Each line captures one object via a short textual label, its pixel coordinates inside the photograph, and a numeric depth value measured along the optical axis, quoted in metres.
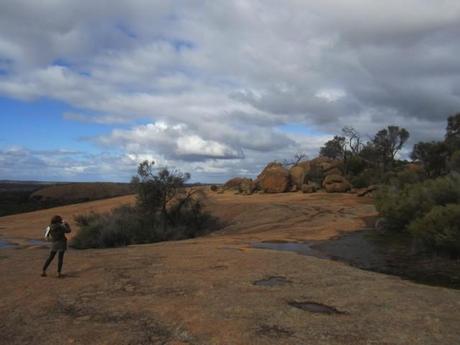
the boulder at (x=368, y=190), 38.72
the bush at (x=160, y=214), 26.27
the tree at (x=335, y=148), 58.19
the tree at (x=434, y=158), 43.34
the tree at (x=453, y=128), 47.80
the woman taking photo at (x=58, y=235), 12.91
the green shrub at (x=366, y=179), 43.21
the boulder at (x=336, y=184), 42.41
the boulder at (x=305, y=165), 50.80
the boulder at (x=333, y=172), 48.69
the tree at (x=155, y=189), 29.38
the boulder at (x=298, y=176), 48.34
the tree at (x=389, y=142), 55.31
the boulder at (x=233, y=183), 58.66
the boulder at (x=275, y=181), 47.44
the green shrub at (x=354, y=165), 50.15
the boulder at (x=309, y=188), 43.69
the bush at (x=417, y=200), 20.50
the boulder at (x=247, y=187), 49.91
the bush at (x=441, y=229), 14.93
